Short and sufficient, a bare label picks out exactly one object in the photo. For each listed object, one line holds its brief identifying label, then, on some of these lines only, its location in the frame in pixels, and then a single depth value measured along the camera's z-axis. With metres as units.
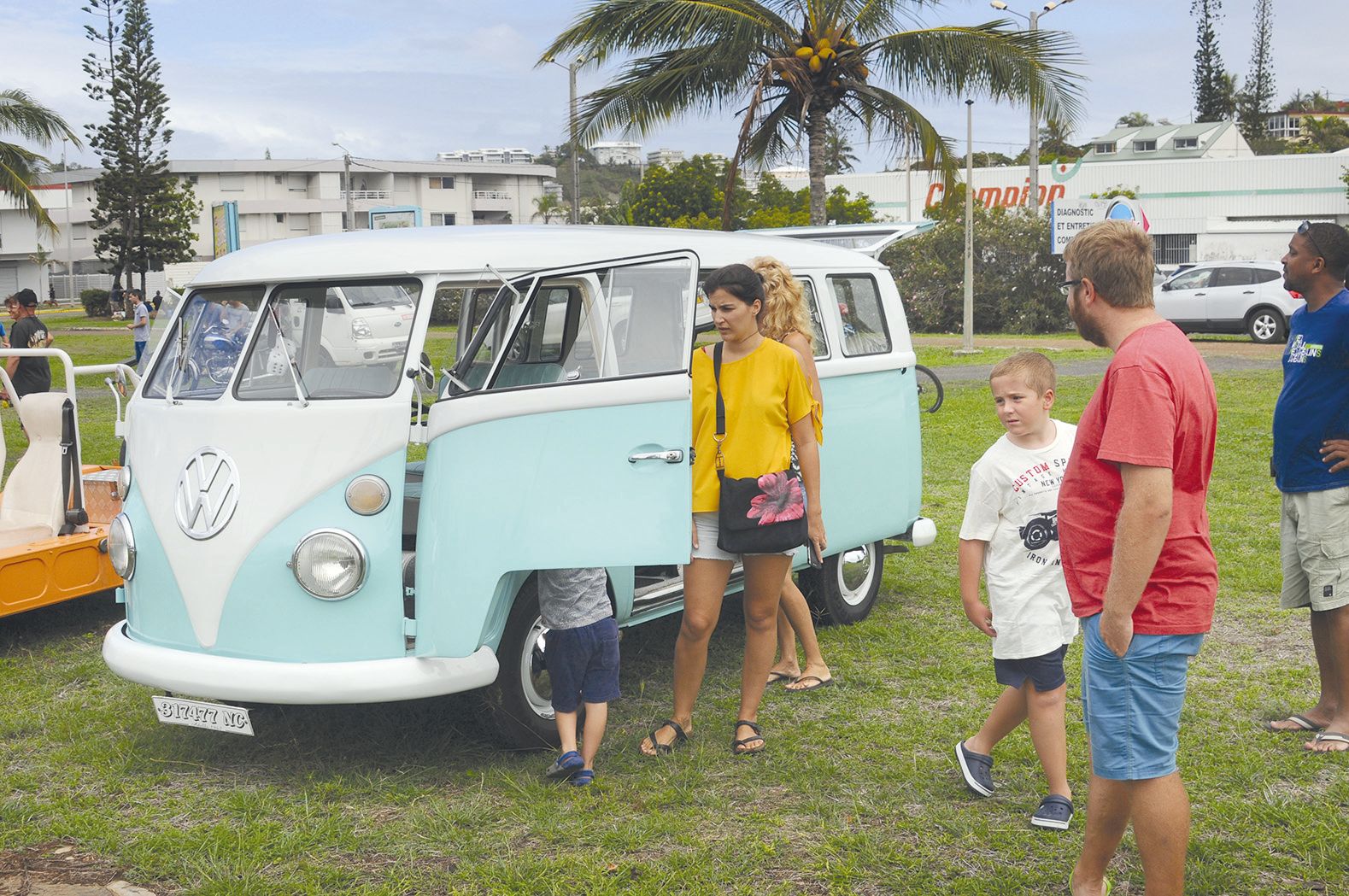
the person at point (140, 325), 23.67
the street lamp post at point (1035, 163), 30.91
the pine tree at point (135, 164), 47.50
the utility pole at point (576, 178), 30.51
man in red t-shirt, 3.10
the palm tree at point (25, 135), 30.50
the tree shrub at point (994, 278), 31.08
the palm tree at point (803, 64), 17.05
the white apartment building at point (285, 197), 76.00
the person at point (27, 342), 13.27
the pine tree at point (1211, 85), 76.56
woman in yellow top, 4.95
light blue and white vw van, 4.68
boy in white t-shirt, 4.38
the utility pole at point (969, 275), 23.86
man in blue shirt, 4.99
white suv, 25.08
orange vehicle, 6.69
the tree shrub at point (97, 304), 52.34
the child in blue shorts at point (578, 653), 4.93
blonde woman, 5.58
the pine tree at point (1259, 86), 83.81
